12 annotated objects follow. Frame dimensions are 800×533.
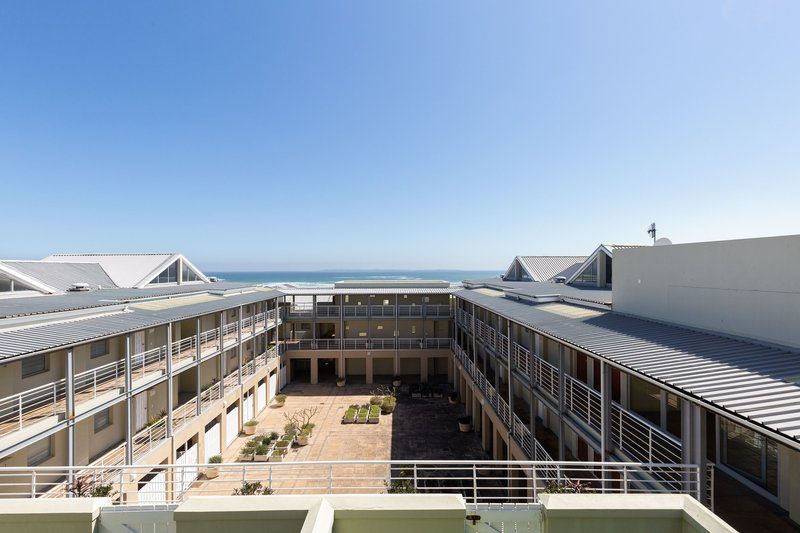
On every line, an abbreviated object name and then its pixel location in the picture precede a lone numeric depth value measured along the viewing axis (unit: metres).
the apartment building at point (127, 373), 10.34
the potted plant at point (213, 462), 16.08
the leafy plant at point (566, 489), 7.90
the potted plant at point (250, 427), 21.03
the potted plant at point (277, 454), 17.73
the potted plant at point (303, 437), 19.12
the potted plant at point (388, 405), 23.42
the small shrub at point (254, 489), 11.19
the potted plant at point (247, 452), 18.14
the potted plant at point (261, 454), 17.70
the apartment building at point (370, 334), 30.28
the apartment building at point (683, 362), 6.12
